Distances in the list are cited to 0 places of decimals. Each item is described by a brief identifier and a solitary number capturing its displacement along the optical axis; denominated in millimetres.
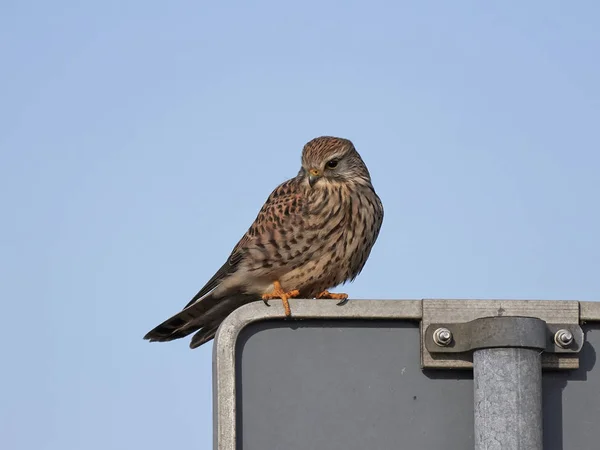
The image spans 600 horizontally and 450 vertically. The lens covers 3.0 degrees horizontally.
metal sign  11814
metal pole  11752
